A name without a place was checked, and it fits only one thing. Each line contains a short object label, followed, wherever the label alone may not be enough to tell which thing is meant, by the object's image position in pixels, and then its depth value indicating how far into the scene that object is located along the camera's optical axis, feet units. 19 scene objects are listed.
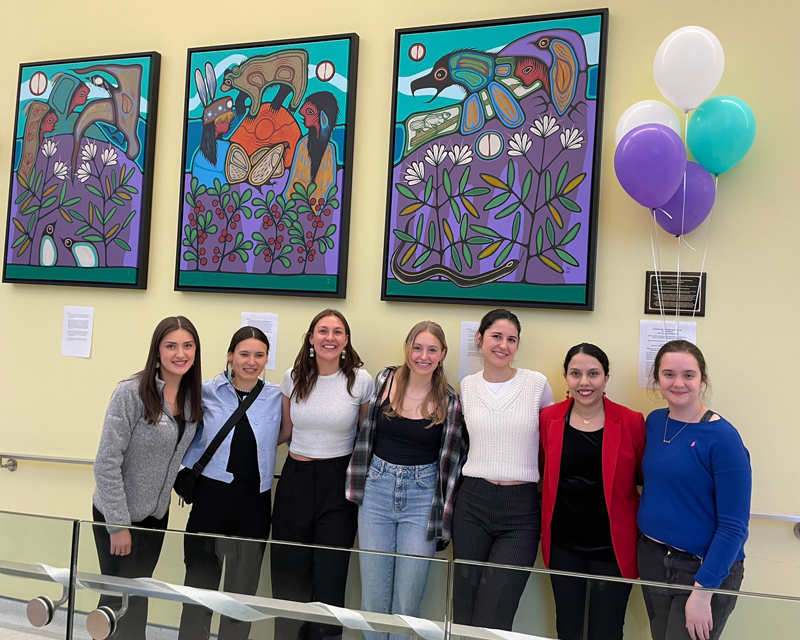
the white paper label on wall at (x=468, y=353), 9.63
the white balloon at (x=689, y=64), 7.77
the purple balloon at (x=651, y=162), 7.64
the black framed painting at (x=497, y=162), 9.26
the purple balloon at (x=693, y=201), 8.28
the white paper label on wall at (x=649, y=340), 8.96
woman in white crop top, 8.93
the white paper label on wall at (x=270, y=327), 10.52
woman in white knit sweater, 8.25
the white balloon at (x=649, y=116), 8.37
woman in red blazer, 7.93
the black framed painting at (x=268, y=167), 10.23
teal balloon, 8.07
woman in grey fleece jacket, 8.04
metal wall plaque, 8.86
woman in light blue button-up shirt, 8.84
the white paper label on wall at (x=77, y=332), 11.35
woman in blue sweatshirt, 7.13
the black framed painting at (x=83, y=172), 11.12
